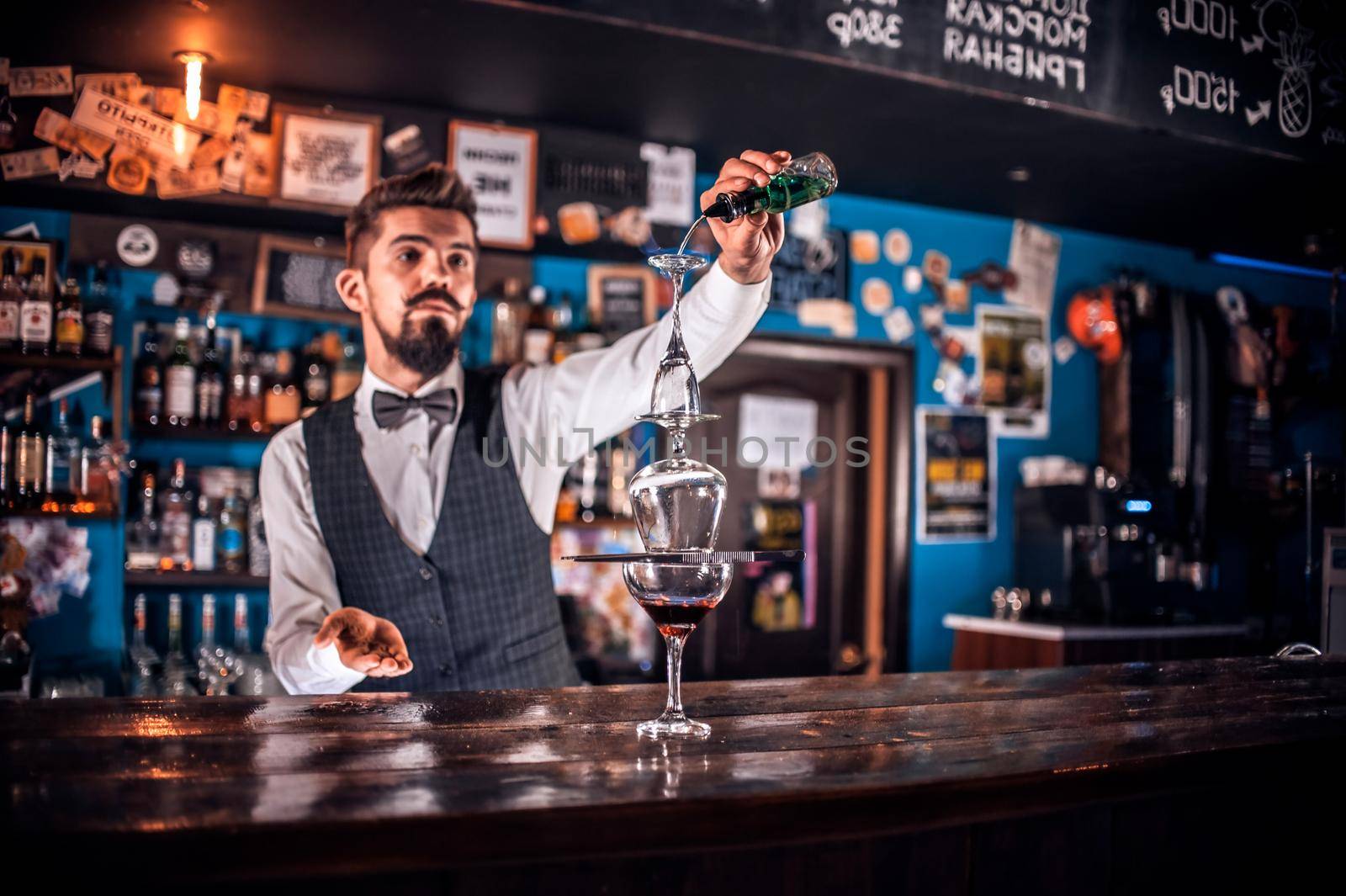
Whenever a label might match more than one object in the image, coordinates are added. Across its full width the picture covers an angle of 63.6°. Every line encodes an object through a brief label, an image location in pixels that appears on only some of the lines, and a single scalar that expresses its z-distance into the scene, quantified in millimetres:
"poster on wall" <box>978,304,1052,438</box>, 5148
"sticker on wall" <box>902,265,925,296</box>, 4957
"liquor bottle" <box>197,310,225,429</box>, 3490
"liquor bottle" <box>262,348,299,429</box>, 3555
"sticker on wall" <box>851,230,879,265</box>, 4836
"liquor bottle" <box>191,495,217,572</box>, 3477
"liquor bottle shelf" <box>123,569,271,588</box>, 3389
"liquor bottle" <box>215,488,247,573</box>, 3504
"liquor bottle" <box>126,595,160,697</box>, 3363
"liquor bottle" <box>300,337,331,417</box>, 3643
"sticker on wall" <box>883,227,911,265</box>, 4910
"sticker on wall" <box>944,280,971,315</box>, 5059
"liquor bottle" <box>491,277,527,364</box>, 3881
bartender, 2281
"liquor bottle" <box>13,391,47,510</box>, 3312
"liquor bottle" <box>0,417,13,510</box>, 3289
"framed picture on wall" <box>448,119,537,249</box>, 3727
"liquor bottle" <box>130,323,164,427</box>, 3443
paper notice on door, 4758
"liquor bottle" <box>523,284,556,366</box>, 3814
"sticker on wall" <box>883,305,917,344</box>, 4922
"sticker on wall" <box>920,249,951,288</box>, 5000
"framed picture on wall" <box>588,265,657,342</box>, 4109
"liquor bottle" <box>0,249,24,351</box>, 3279
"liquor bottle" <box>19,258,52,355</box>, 3285
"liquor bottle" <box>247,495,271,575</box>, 3477
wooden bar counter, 872
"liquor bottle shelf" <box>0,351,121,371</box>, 3234
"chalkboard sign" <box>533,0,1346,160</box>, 2584
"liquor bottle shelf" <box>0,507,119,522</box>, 3287
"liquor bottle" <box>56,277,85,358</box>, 3332
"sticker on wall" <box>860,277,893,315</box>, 4867
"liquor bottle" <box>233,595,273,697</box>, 3377
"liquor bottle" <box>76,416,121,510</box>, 3416
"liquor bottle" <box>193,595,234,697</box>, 3355
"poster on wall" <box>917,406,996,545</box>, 5000
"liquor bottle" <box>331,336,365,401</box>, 3656
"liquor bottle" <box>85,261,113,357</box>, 3354
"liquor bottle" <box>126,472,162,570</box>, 3447
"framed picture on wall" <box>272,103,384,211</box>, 3486
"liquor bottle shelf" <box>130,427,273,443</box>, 3434
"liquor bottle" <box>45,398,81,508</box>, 3375
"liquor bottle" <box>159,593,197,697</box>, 3336
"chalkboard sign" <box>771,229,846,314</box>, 4645
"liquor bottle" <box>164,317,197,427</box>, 3447
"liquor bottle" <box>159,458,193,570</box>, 3475
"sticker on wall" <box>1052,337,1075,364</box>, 5348
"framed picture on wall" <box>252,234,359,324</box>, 3637
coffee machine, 4590
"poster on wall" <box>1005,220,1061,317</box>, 5223
